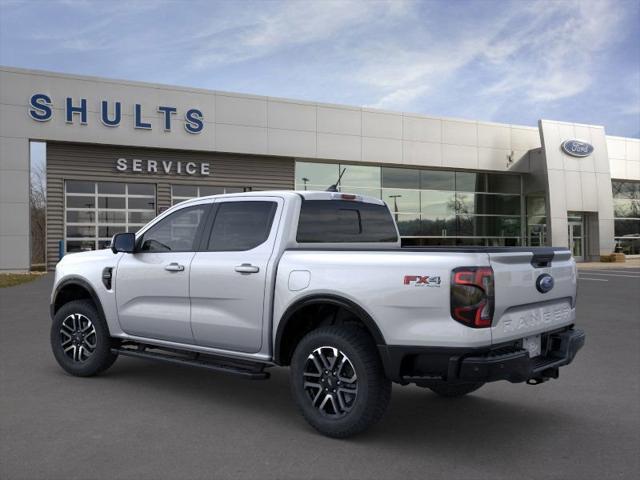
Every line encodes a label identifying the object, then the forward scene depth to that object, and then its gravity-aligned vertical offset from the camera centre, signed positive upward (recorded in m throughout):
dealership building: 23.53 +4.15
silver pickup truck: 4.04 -0.37
